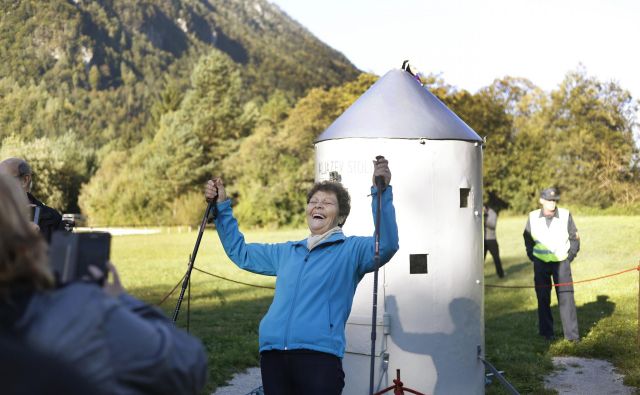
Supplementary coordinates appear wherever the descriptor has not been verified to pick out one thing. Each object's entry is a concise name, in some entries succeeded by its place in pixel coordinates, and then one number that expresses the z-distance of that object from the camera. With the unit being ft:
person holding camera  5.73
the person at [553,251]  34.58
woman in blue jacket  14.02
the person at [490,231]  60.54
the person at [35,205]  18.65
